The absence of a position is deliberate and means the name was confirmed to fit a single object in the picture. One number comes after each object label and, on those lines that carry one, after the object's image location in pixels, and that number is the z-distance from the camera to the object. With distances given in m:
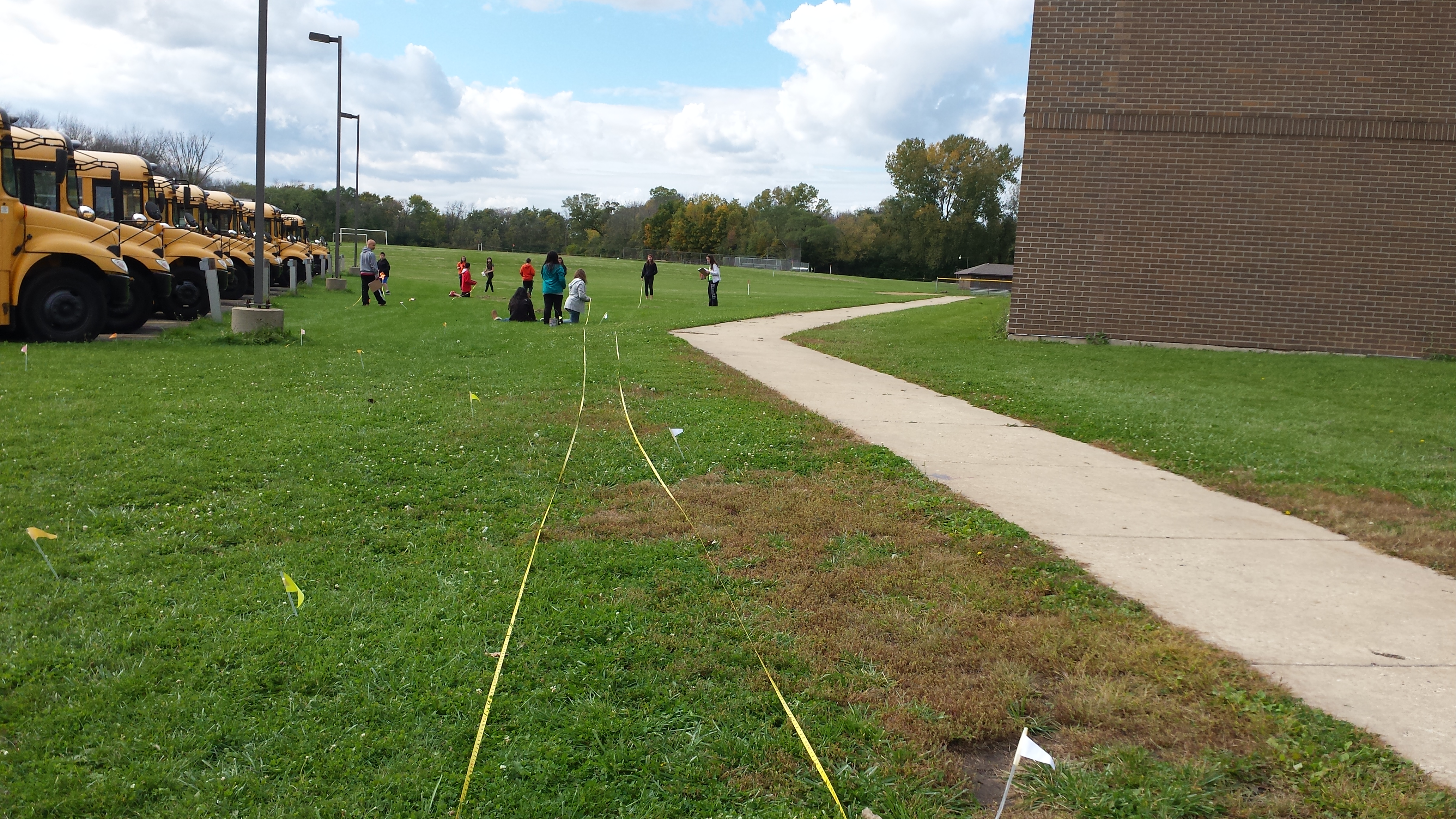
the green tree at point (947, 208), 105.75
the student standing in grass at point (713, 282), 30.64
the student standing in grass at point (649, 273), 33.25
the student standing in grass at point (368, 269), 26.77
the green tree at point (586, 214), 145.75
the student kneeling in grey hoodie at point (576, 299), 21.72
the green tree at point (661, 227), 125.75
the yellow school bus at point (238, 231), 24.81
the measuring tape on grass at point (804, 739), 3.11
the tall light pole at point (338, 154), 39.09
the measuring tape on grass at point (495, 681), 3.12
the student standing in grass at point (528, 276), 23.20
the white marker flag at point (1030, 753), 2.84
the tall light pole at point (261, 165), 16.25
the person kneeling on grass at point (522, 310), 21.61
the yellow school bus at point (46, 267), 13.66
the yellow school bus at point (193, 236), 19.88
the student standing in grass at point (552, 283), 20.80
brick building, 17.44
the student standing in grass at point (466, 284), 31.42
